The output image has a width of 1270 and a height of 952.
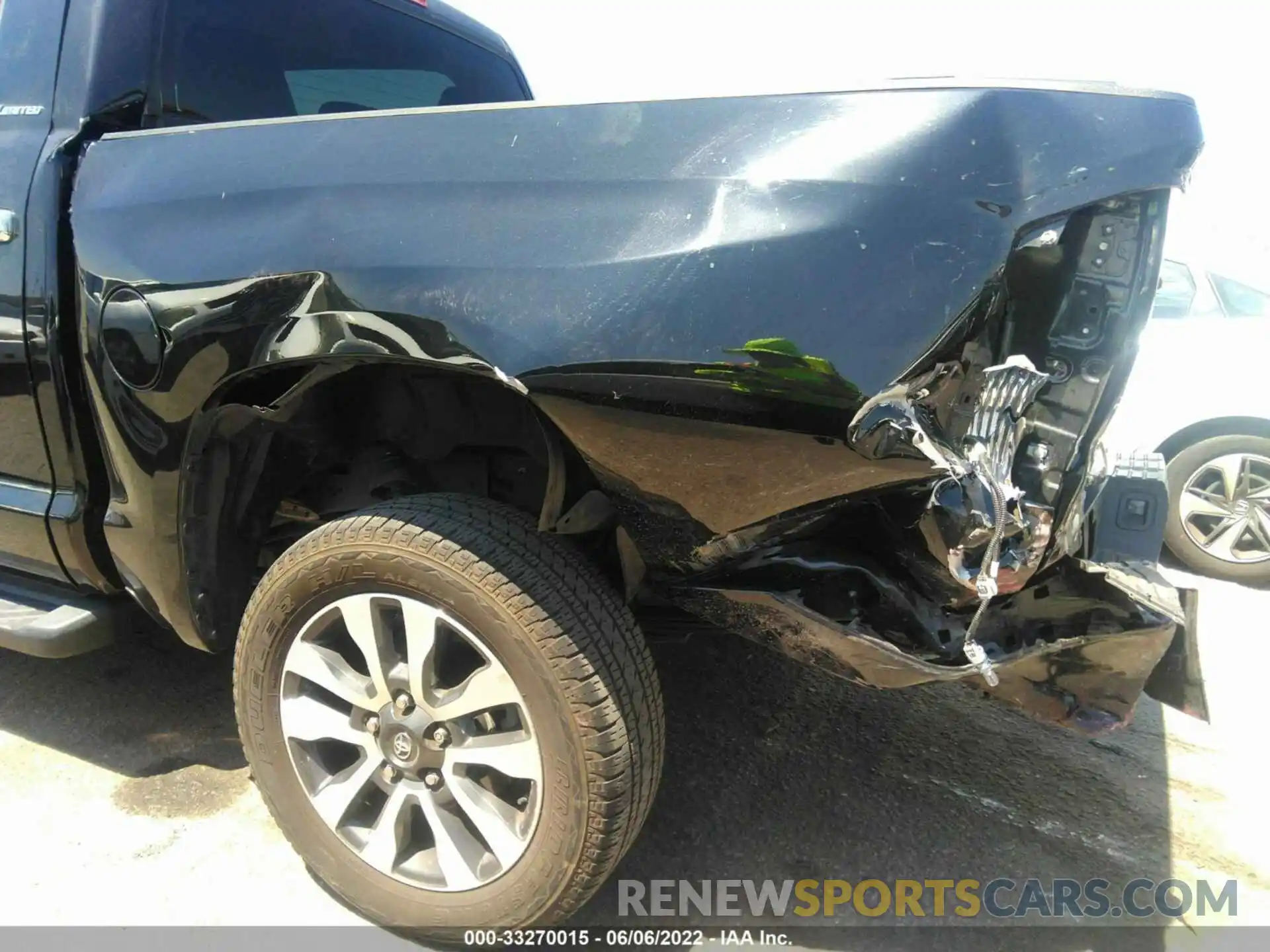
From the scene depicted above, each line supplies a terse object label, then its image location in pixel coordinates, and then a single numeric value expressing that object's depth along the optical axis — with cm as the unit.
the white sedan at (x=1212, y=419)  449
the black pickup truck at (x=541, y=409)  150
